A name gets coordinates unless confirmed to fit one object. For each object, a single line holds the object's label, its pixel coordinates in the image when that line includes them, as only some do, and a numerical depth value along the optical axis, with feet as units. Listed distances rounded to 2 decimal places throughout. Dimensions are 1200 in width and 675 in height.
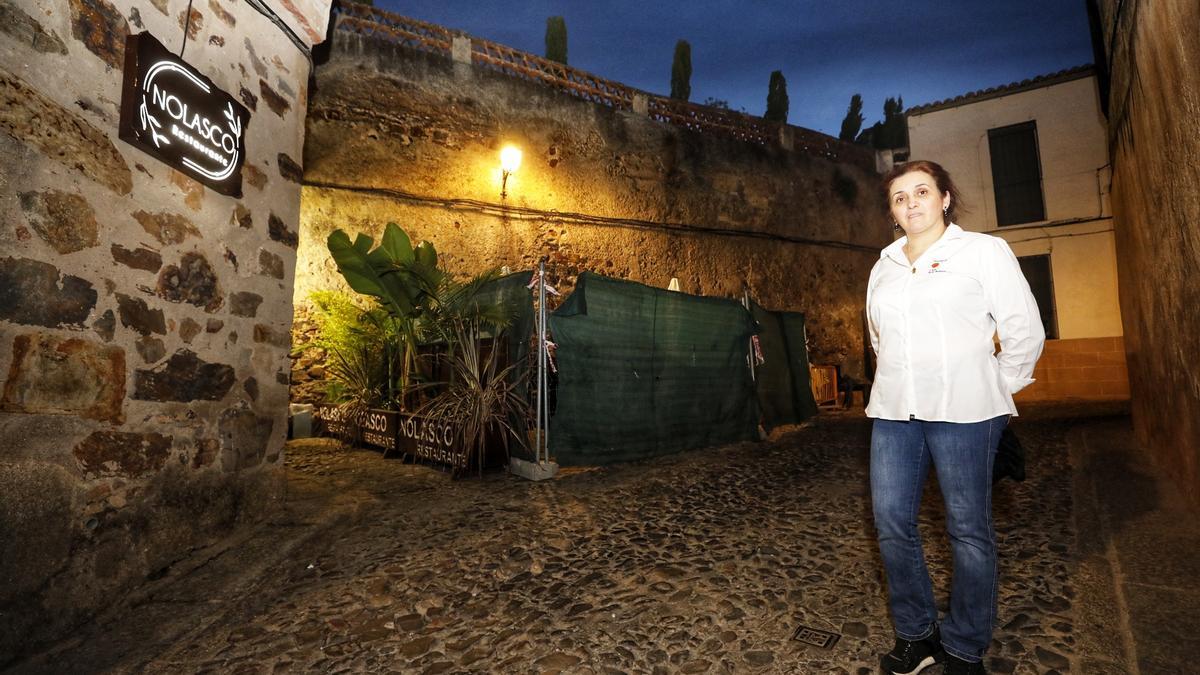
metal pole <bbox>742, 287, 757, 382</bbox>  21.51
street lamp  30.60
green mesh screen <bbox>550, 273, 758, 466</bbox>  15.92
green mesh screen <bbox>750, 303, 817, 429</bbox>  23.53
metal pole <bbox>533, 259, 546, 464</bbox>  15.20
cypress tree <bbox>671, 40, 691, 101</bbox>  57.06
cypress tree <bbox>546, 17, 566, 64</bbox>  48.24
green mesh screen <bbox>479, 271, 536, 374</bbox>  16.05
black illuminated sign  7.85
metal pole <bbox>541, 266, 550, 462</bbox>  15.19
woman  5.07
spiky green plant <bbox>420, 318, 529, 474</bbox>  15.48
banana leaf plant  18.06
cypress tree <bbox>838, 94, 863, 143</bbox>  78.03
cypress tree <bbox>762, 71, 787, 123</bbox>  65.67
